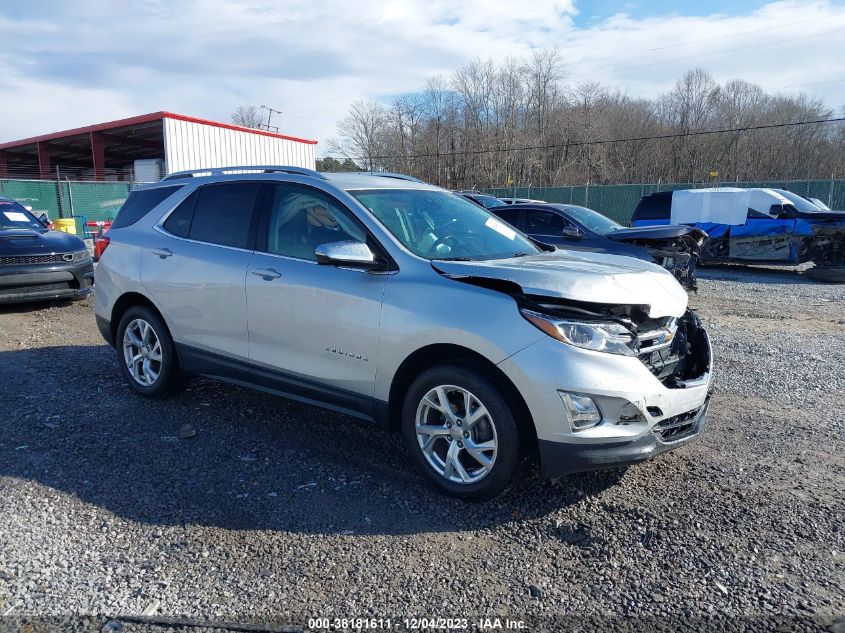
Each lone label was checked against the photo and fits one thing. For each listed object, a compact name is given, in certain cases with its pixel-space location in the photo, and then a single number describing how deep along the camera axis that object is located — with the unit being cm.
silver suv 327
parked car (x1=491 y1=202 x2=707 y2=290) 1053
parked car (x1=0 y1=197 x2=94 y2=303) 866
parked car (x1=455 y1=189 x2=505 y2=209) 1520
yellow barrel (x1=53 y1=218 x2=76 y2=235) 1745
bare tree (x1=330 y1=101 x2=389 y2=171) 5631
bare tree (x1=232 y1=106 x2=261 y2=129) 7578
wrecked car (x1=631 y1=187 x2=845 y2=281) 1350
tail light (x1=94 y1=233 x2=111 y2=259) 568
